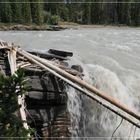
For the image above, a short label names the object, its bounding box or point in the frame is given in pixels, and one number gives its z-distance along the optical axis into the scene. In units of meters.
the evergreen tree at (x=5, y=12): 67.69
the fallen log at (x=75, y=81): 4.79
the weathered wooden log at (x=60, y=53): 8.42
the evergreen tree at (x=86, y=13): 77.35
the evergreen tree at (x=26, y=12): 68.96
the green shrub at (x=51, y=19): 68.68
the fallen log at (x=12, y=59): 6.06
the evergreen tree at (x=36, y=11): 70.56
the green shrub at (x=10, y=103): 3.00
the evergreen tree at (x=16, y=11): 68.69
